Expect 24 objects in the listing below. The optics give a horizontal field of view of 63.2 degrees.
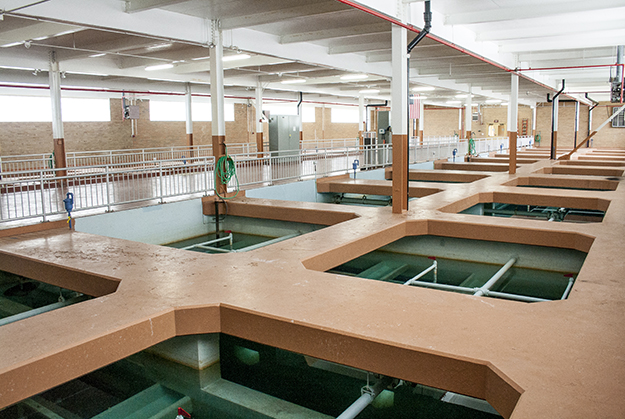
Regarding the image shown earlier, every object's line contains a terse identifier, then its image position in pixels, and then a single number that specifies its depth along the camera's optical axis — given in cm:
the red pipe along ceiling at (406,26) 773
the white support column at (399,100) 984
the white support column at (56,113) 1479
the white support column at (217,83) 1116
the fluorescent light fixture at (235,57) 1536
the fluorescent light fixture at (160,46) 1336
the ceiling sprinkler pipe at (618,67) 1444
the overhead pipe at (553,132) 2503
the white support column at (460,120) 4050
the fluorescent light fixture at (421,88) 2490
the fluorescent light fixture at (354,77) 2069
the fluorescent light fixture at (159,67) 1711
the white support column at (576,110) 3472
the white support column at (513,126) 1734
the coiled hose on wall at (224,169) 1128
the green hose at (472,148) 2555
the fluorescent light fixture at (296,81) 2127
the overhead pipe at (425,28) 969
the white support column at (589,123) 3920
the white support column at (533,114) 3882
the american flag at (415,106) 2794
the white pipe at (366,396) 428
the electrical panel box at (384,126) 1992
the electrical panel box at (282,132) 2162
